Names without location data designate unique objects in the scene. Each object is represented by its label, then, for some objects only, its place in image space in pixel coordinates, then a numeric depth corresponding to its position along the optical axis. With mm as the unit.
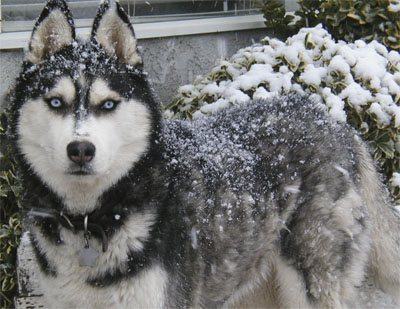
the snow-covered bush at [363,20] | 4941
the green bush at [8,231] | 4305
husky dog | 2469
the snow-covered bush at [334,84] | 4367
